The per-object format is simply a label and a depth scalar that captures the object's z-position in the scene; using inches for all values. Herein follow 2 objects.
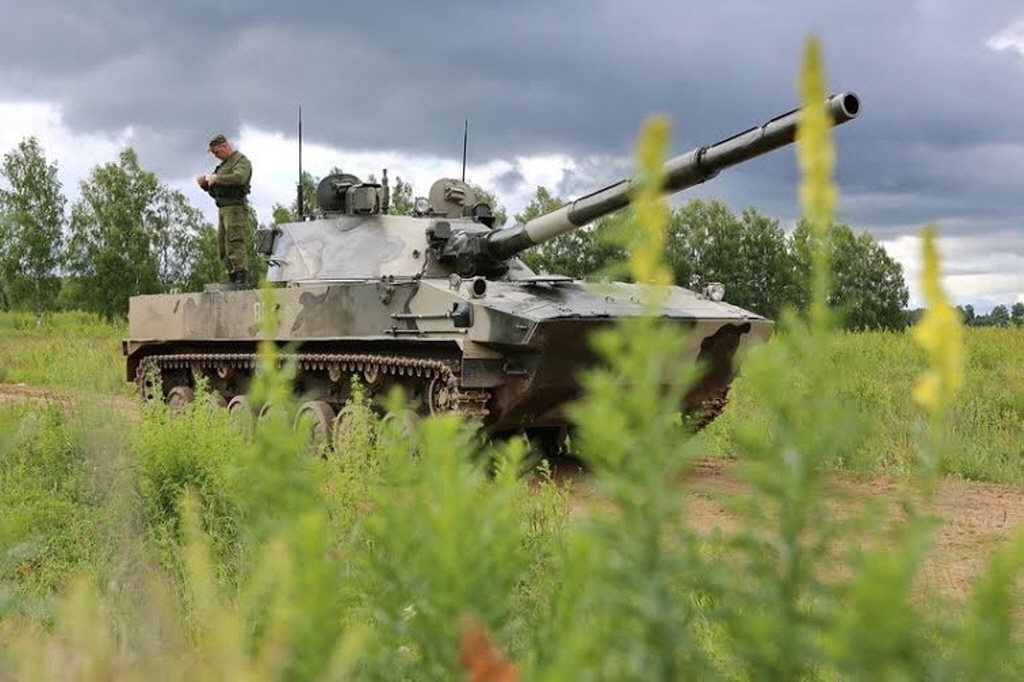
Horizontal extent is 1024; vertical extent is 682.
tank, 362.3
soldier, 492.1
